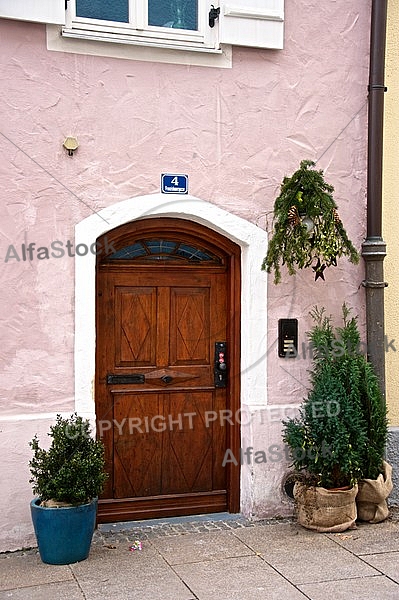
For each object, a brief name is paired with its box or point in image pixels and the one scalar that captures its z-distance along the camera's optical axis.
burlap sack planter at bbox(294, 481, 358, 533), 6.02
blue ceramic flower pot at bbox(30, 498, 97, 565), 5.26
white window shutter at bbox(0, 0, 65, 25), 5.62
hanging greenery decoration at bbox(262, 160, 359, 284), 6.04
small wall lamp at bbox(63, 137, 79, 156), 5.83
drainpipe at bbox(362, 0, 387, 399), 6.59
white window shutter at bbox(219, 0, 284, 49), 6.19
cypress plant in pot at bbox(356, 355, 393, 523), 6.23
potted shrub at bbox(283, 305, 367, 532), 6.04
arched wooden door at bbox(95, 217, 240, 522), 6.27
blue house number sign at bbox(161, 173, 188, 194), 6.11
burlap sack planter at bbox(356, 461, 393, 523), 6.24
